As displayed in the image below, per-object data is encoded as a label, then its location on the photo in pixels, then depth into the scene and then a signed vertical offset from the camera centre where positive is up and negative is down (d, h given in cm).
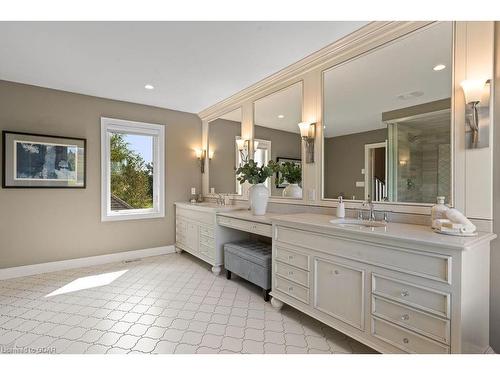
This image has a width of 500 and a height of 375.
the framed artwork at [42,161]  320 +33
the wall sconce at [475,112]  160 +48
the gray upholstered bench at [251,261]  255 -84
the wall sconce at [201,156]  470 +55
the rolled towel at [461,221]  144 -20
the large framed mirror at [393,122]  182 +55
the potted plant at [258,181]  297 +6
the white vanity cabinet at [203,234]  333 -69
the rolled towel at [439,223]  152 -22
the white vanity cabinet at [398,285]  131 -62
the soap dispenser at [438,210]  159 -16
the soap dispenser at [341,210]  229 -22
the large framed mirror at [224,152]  392 +57
